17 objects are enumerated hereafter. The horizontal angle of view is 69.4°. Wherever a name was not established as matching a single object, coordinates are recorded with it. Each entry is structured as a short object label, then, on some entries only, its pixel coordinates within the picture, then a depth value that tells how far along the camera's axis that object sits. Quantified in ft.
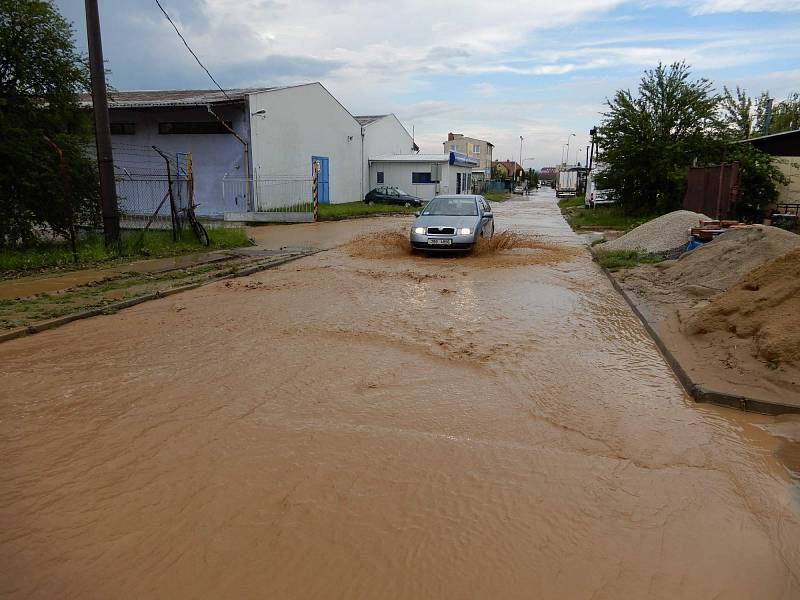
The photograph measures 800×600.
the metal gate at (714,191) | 47.85
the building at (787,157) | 58.80
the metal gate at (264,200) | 77.00
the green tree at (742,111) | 105.29
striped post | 75.87
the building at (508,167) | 329.07
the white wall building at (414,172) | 129.39
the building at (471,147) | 318.45
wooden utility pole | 37.73
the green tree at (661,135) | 69.05
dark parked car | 114.11
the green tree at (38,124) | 37.04
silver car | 42.45
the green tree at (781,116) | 111.55
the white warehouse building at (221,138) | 77.41
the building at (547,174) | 454.40
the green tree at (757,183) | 57.11
